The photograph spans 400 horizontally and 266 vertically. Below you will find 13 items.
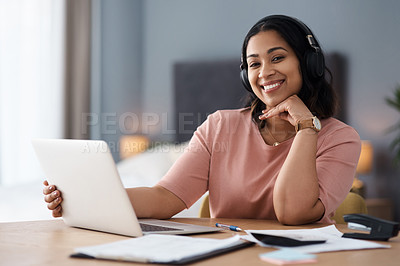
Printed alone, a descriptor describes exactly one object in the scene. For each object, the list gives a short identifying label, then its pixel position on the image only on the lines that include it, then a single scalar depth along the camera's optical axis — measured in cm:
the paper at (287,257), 201
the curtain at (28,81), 521
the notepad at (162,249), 201
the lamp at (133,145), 606
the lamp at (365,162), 467
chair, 275
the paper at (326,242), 212
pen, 234
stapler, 223
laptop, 220
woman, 256
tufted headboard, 541
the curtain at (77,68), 604
